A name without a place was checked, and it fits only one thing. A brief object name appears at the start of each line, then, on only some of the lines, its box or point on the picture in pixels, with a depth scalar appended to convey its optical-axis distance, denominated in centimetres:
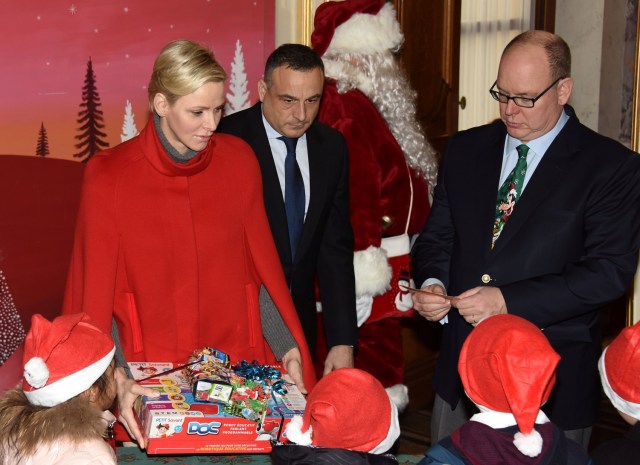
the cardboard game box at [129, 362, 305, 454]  233
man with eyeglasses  294
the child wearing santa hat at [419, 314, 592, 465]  200
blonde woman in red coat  278
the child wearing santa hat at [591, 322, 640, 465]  218
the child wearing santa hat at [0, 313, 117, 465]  198
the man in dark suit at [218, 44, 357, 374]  342
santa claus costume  427
